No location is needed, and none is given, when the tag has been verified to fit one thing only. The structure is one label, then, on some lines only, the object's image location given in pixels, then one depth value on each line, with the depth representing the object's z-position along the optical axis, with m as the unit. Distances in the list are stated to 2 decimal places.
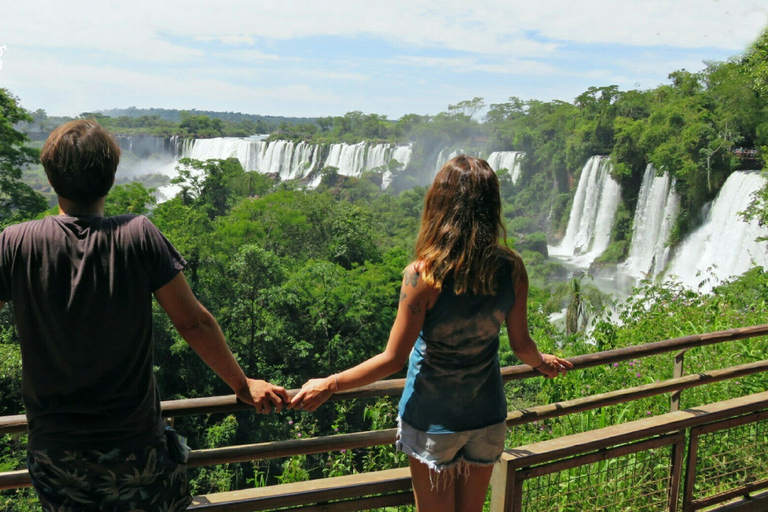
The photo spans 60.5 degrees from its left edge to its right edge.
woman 1.50
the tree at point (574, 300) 17.77
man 1.24
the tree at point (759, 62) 15.43
